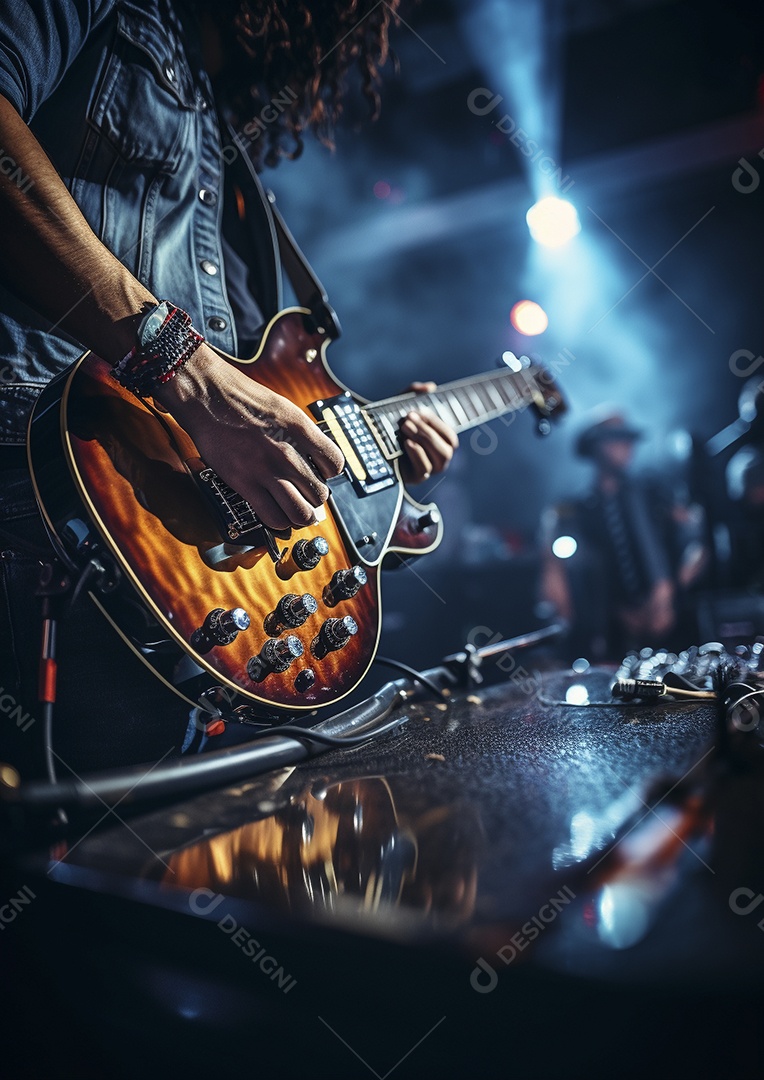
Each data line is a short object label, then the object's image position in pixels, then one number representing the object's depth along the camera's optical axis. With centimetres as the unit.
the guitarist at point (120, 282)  83
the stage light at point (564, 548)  481
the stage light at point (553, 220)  509
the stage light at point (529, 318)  627
